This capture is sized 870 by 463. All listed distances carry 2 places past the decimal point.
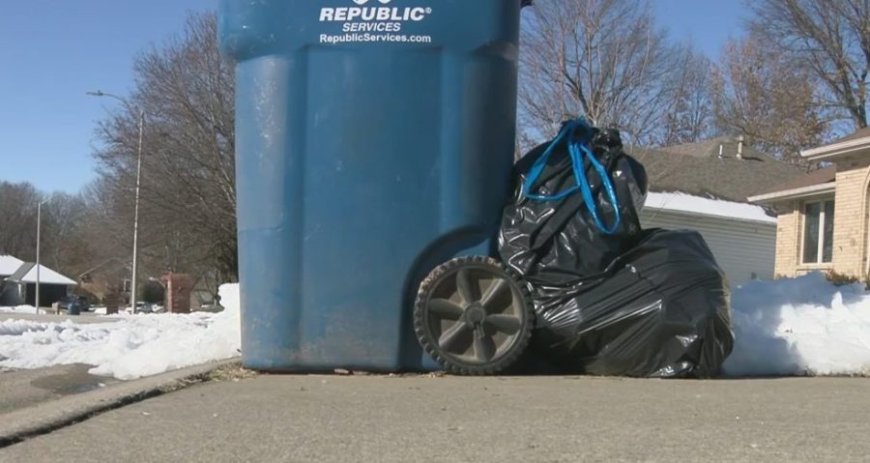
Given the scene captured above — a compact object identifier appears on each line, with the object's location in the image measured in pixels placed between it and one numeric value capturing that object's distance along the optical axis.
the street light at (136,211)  28.82
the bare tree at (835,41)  30.16
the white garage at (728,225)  22.11
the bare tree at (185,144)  29.25
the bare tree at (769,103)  31.61
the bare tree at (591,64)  25.16
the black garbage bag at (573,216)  5.06
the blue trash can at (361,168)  5.04
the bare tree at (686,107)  27.69
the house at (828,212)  16.38
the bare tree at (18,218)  83.39
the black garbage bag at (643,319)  4.87
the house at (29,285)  61.41
